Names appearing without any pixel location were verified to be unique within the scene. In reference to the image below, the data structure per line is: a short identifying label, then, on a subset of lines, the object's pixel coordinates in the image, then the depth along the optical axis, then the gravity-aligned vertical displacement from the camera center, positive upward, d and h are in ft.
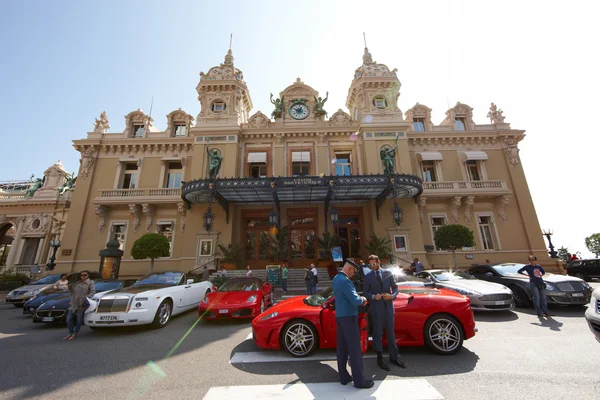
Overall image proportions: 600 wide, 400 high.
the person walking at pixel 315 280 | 37.35 -2.87
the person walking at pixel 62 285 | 29.71 -2.06
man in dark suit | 13.64 -2.38
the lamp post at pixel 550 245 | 56.44 +2.39
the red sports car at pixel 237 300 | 23.25 -3.54
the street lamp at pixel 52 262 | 55.70 +1.20
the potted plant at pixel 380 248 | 51.16 +2.30
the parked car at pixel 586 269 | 48.95 -2.71
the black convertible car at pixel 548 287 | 25.26 -3.18
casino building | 55.88 +18.27
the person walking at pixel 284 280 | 40.22 -2.81
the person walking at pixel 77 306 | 19.92 -3.05
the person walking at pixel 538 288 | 23.36 -2.94
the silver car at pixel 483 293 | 23.75 -3.37
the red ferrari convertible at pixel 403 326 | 15.10 -3.94
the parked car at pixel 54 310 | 23.82 -3.93
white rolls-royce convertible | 20.38 -3.29
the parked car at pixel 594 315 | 12.43 -3.00
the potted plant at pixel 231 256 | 51.96 +1.46
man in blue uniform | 11.00 -3.04
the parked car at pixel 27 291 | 35.83 -3.35
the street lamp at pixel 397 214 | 51.55 +9.09
